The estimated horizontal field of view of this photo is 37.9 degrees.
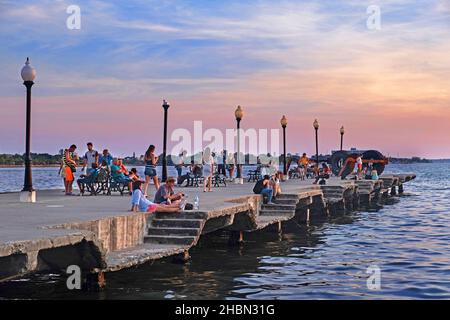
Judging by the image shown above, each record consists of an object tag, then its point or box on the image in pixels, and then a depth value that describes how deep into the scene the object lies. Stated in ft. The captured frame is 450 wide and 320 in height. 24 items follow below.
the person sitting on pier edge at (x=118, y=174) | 72.02
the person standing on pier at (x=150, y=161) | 74.02
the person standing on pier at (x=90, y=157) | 75.65
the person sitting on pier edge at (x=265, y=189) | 74.84
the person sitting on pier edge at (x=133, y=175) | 72.38
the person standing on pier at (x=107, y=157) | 75.51
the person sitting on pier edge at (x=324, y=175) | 108.77
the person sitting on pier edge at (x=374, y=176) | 136.47
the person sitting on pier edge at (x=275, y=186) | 76.38
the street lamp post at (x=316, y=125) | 161.89
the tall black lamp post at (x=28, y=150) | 62.34
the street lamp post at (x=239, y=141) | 111.96
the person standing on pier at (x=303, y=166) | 145.07
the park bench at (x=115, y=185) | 71.73
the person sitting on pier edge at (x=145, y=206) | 49.32
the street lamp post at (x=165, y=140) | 106.01
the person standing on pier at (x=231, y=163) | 131.54
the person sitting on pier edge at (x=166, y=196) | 52.85
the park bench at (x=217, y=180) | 101.01
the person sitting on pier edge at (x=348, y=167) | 147.23
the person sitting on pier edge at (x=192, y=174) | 98.94
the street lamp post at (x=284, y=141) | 137.59
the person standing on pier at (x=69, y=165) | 71.51
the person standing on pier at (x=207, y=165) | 83.22
